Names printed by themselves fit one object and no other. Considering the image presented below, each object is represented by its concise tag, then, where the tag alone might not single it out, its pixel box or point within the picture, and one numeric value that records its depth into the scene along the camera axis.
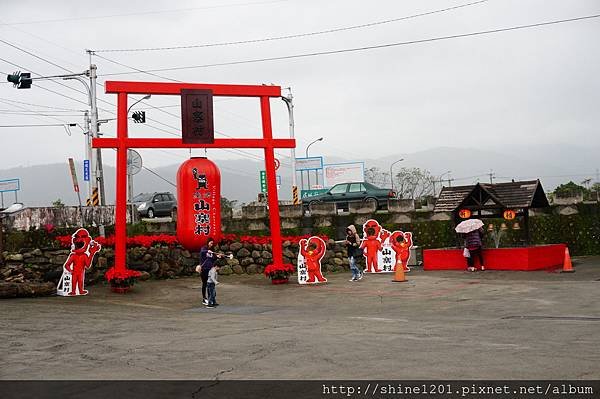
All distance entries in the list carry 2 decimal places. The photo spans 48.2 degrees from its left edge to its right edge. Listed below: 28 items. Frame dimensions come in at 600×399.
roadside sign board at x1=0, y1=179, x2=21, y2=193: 45.88
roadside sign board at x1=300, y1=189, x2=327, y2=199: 45.19
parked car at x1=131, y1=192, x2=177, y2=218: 39.69
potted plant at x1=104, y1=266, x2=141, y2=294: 18.14
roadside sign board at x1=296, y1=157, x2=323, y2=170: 51.00
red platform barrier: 20.72
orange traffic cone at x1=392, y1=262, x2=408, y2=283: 19.14
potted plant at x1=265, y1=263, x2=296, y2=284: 19.92
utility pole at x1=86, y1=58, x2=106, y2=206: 32.38
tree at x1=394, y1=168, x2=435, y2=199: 71.88
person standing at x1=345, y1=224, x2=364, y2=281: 20.16
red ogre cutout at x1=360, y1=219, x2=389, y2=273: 23.16
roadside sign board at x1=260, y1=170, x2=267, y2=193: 48.94
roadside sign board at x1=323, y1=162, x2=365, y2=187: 57.94
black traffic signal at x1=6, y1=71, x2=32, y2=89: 26.34
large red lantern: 18.97
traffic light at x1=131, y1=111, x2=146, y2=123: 35.50
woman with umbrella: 21.06
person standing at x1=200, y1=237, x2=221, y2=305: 15.88
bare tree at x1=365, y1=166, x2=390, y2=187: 82.50
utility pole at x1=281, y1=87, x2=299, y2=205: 40.81
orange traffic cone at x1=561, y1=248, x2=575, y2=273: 20.11
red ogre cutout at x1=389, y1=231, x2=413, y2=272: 23.06
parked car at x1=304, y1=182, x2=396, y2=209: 36.91
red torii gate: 18.45
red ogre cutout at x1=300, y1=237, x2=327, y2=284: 20.00
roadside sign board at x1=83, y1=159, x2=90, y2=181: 35.87
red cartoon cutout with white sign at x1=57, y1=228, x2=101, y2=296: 17.75
